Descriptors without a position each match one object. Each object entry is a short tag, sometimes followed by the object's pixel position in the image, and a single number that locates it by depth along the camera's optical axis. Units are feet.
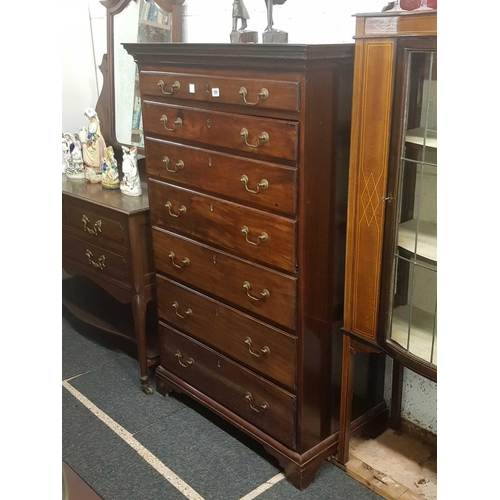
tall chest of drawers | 5.71
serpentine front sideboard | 8.15
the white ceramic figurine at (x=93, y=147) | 9.61
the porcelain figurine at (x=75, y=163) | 9.83
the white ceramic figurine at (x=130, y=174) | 8.57
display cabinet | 5.06
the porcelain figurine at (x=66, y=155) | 9.88
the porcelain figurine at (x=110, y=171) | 9.02
